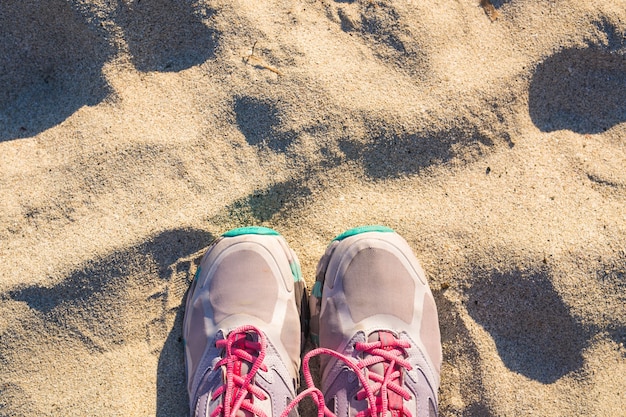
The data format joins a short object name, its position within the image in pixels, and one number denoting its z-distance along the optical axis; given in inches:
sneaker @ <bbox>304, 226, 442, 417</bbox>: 25.0
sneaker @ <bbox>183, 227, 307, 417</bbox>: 24.9
